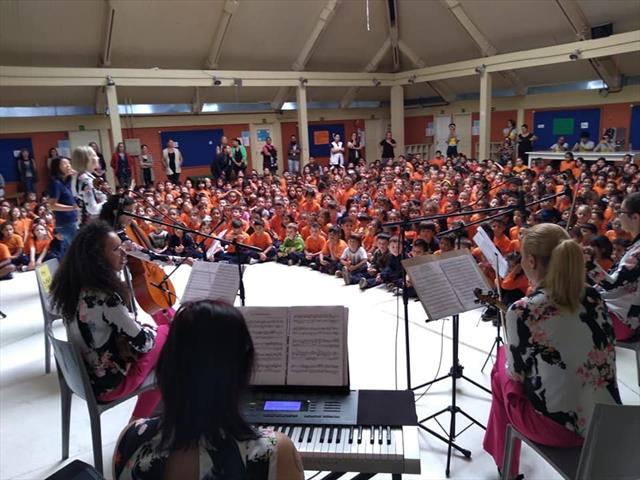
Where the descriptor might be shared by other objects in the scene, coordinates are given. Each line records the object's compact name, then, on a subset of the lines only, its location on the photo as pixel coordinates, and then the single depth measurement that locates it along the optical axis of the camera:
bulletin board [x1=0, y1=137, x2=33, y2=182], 12.11
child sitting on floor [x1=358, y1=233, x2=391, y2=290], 5.67
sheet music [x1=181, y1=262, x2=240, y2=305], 2.80
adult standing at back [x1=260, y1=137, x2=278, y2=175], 14.70
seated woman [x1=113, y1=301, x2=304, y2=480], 1.24
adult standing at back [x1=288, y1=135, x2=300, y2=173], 14.82
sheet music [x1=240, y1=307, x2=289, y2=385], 1.97
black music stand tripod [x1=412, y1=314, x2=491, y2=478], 2.66
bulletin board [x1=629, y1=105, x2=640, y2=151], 12.55
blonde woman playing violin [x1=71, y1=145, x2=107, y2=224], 4.67
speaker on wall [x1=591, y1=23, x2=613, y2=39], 10.64
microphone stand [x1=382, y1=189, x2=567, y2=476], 2.68
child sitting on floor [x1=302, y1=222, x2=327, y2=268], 6.79
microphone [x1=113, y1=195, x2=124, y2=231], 4.06
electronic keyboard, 1.66
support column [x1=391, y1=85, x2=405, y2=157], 15.95
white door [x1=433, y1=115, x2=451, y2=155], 17.59
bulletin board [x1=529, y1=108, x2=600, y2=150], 13.63
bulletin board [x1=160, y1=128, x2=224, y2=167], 14.75
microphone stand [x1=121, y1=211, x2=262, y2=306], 2.79
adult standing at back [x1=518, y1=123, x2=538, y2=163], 13.39
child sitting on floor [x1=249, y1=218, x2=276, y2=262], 7.24
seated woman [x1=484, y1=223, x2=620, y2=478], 1.91
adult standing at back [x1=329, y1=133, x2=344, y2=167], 15.25
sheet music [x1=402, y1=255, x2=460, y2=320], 2.52
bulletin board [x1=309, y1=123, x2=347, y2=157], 17.68
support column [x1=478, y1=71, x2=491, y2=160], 12.62
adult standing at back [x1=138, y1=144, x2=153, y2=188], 12.59
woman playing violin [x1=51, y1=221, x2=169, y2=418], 2.42
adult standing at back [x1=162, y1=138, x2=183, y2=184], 12.70
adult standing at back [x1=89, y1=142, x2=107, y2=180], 11.89
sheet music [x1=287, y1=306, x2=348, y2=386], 1.93
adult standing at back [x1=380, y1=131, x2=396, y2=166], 15.40
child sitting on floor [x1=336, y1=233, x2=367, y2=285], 5.88
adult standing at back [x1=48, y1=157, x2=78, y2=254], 4.81
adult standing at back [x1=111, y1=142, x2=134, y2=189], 10.83
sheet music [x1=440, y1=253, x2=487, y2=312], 2.59
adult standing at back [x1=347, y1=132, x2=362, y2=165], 16.16
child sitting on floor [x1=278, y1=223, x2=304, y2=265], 6.98
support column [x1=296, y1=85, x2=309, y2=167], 13.80
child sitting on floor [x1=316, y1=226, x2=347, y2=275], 6.37
